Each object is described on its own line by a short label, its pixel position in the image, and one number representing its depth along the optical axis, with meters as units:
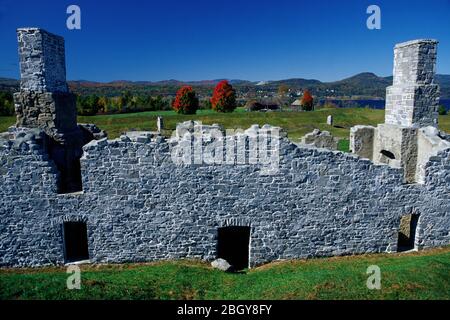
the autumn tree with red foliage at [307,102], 87.44
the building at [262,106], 89.25
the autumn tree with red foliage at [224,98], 78.62
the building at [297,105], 94.21
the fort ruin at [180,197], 11.89
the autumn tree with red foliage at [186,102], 71.62
